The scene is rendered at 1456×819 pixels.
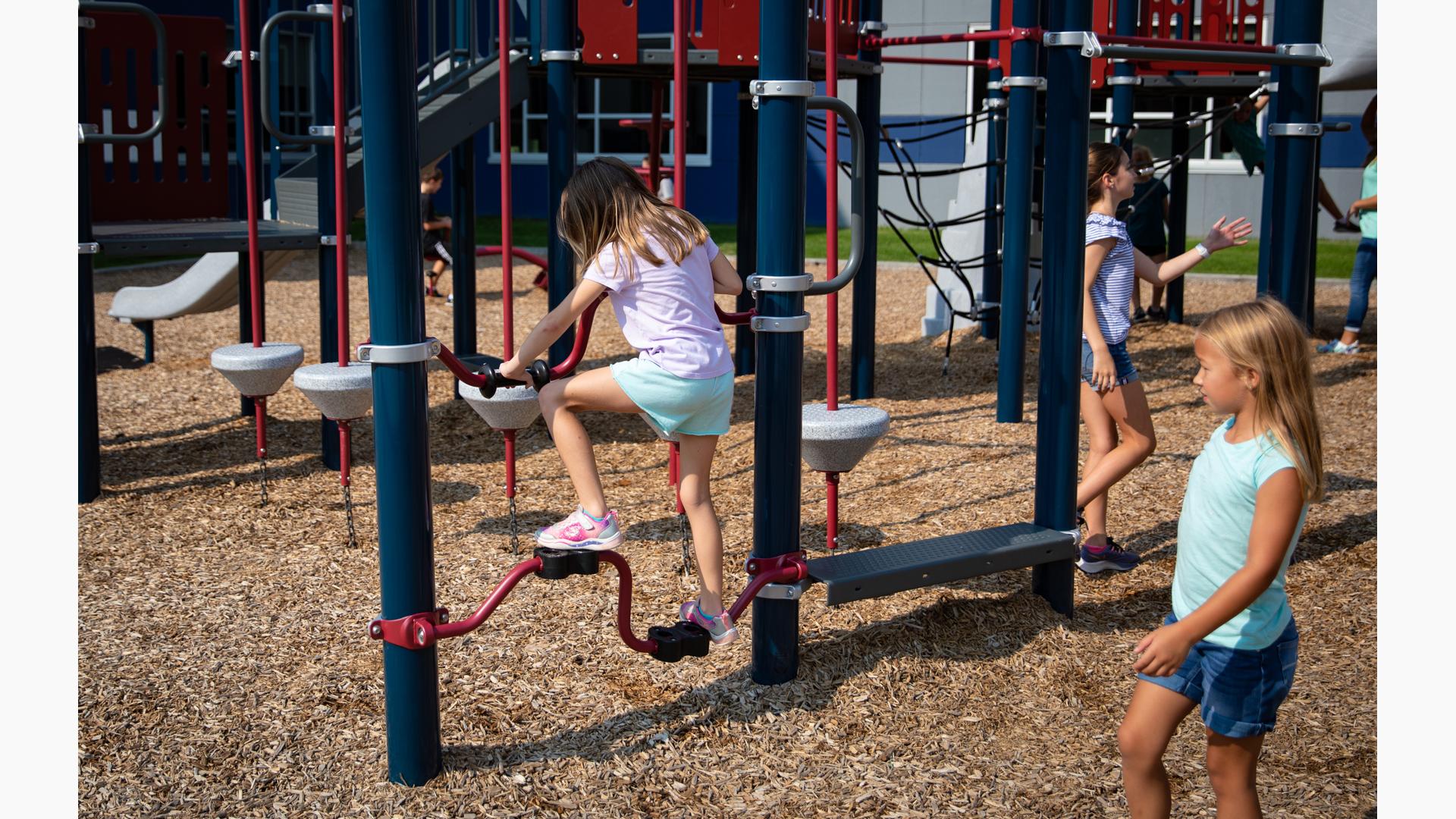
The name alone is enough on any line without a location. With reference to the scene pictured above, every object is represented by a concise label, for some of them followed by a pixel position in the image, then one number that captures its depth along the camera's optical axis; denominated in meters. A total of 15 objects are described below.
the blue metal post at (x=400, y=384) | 2.83
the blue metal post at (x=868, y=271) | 6.69
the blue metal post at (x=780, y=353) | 3.28
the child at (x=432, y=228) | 11.95
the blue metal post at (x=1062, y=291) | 3.89
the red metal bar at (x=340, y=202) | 4.69
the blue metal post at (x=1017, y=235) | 6.53
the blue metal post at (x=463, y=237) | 6.97
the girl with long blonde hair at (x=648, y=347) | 3.37
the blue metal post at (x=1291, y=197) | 5.95
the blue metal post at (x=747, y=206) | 7.38
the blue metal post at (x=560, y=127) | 5.35
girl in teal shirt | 2.40
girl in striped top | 4.31
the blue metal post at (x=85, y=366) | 5.33
